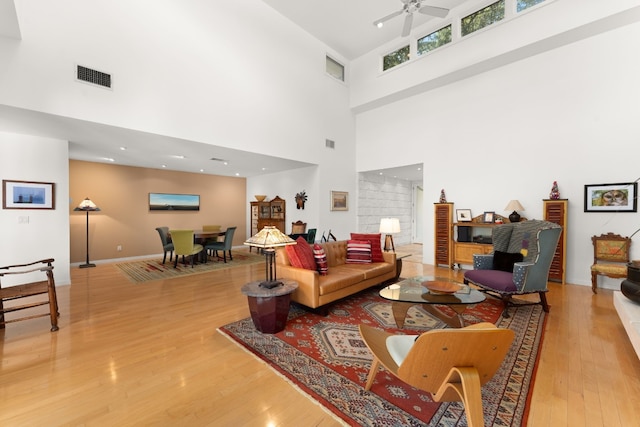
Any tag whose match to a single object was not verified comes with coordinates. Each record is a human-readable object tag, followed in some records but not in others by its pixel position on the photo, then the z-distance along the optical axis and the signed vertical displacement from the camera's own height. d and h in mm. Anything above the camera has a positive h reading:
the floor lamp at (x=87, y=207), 6003 +116
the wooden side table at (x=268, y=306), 2725 -986
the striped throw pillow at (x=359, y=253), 4367 -692
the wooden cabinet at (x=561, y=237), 4711 -482
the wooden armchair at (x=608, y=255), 4121 -741
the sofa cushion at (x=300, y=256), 3434 -584
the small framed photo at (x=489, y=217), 5473 -141
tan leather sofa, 3182 -870
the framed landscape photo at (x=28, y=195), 4191 +290
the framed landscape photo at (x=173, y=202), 7695 +296
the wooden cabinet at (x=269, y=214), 8242 -87
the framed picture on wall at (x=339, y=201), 7516 +290
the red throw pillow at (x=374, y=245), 4461 -577
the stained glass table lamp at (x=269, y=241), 2695 -307
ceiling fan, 4656 +3509
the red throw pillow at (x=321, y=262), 3574 -682
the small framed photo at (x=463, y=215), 5906 -105
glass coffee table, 2623 -878
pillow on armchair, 3816 -720
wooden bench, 2691 -826
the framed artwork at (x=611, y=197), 4301 +204
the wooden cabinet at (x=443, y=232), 6059 -500
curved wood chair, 1240 -764
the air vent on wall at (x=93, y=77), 3803 +1979
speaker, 5812 -520
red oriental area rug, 1692 -1283
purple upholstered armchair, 3316 -704
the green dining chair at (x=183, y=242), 5851 -669
